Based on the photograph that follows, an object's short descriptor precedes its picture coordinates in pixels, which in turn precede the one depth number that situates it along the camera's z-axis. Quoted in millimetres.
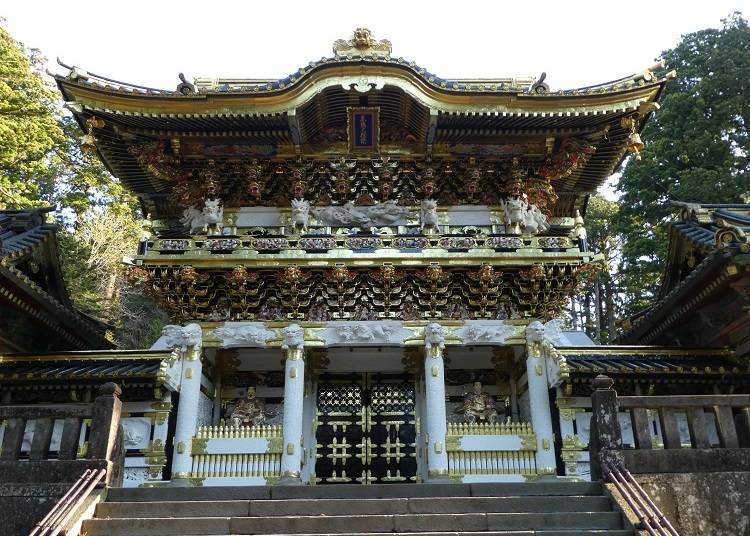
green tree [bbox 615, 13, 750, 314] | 23594
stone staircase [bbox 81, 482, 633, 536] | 7262
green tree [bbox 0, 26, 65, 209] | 22266
